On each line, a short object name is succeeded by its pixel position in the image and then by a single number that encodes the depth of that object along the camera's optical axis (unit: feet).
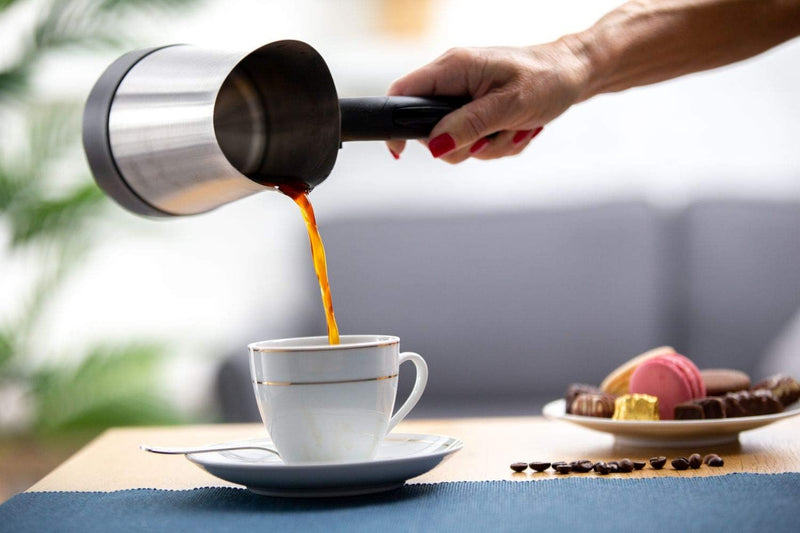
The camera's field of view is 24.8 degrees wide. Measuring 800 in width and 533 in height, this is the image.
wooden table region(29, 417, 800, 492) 3.41
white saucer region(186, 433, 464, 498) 3.10
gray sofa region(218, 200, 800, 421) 7.59
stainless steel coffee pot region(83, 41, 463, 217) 3.34
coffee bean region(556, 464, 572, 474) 3.37
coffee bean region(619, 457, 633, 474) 3.37
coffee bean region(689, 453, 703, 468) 3.37
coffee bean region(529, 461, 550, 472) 3.38
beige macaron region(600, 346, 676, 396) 3.99
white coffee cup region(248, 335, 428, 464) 3.22
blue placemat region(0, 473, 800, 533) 2.95
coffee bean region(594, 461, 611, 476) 3.34
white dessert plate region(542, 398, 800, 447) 3.55
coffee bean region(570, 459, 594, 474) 3.37
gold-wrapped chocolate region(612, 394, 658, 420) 3.65
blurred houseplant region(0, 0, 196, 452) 7.31
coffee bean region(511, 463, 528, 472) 3.41
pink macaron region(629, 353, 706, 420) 3.74
